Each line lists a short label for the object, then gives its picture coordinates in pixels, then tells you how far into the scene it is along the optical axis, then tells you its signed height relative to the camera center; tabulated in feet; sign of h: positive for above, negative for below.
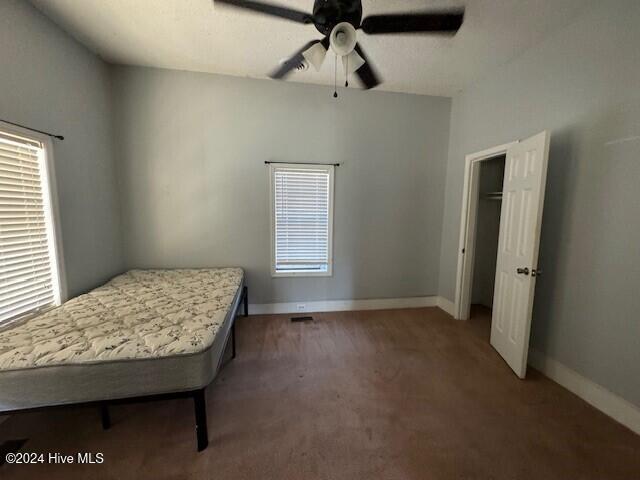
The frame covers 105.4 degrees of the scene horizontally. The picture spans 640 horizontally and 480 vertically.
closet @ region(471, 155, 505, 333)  10.43 -0.75
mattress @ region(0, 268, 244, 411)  3.88 -2.33
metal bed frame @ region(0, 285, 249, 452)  4.08 -3.22
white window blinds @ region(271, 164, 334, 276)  9.73 -0.07
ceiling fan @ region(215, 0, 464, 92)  4.32 +3.68
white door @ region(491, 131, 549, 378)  6.08 -0.73
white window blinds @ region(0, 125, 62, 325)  5.24 -0.41
